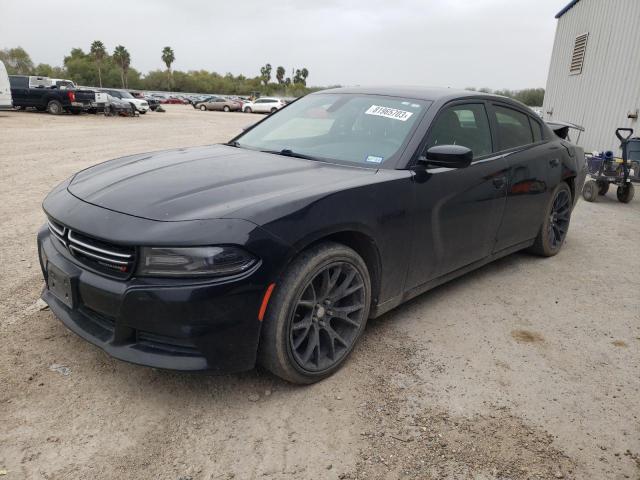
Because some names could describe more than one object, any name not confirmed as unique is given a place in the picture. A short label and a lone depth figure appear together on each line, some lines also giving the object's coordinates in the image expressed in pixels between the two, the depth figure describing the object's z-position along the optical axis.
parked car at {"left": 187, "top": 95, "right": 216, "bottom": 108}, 49.61
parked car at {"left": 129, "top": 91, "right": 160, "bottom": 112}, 35.91
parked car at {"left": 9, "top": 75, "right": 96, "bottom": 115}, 23.55
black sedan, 2.18
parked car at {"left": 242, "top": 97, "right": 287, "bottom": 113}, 42.88
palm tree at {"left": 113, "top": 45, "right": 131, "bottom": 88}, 99.56
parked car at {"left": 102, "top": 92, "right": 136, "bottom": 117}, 25.11
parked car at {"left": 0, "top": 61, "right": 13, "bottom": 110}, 19.73
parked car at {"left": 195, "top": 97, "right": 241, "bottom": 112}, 46.67
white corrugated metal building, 12.02
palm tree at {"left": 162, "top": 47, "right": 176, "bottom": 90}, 106.85
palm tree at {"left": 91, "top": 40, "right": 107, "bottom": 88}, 93.81
